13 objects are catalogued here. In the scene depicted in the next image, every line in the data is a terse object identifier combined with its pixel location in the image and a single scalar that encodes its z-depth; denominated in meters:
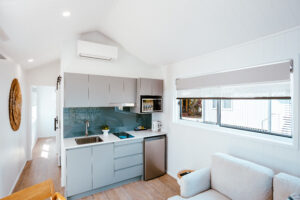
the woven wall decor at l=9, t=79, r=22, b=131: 2.65
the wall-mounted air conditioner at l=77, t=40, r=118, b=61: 2.94
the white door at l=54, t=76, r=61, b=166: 3.93
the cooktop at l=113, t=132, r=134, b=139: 3.20
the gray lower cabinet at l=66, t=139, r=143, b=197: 2.59
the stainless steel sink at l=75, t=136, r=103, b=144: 3.10
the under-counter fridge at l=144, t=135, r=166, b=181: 3.25
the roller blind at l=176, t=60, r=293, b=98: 1.88
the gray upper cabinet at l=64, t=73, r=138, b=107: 2.83
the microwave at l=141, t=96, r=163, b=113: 3.46
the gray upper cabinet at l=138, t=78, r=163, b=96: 3.42
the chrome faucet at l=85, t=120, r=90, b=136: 3.22
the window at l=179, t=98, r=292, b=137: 1.98
